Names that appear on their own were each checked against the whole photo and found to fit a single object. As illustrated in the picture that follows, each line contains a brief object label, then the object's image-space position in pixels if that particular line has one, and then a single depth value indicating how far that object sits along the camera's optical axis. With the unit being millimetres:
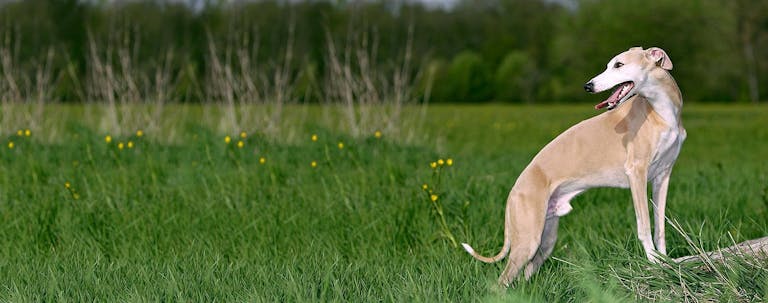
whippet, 4375
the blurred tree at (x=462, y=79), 46438
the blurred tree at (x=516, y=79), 49250
